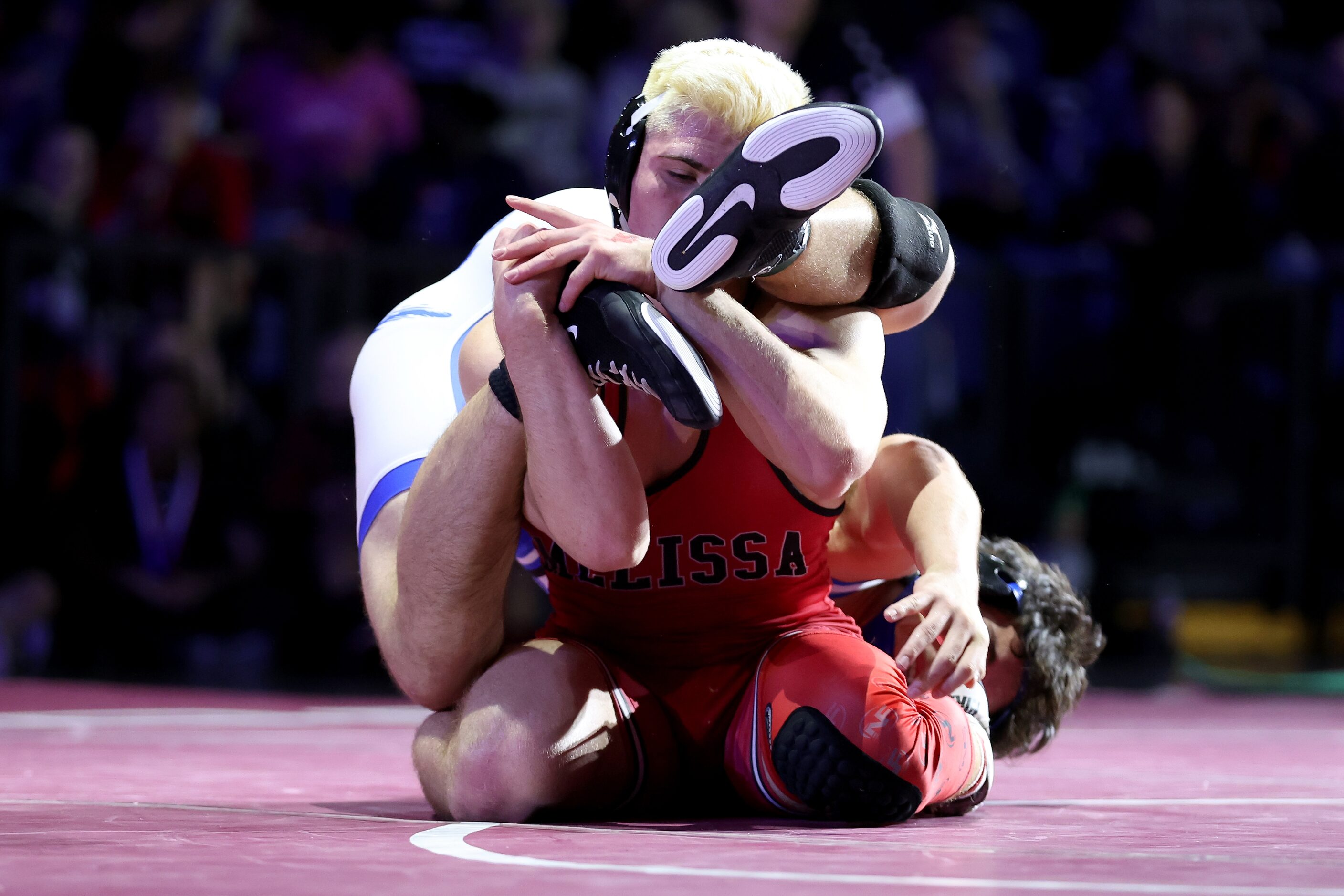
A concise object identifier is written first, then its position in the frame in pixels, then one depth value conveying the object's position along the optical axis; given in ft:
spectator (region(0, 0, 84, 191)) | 42.37
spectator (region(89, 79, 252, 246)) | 41.14
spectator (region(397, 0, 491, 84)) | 46.75
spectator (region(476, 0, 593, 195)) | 44.57
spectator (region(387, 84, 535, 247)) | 41.70
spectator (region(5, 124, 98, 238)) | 40.55
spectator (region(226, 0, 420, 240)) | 43.29
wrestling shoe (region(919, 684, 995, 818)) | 14.83
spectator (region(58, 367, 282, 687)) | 37.19
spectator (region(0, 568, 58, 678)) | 36.86
